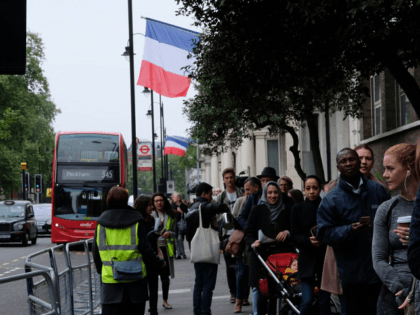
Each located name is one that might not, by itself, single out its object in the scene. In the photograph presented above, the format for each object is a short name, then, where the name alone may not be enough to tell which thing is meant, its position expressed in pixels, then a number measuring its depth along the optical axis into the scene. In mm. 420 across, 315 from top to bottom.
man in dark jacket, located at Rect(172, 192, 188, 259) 21781
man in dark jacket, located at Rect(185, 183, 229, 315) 9219
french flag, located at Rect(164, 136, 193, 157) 48719
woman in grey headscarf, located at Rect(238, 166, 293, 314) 8827
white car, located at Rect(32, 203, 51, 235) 42188
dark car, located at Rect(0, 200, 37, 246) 30500
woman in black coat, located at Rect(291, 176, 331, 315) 7406
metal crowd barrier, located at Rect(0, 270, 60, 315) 4887
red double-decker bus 25578
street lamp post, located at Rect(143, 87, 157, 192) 35988
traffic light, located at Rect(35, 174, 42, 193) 48131
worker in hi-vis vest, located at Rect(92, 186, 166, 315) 6902
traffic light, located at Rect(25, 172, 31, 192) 45281
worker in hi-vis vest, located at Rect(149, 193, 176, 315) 10340
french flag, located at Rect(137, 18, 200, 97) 20688
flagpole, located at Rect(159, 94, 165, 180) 52431
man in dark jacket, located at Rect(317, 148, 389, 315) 5688
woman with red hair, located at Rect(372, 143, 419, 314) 4246
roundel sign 36844
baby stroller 7766
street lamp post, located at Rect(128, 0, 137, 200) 21594
